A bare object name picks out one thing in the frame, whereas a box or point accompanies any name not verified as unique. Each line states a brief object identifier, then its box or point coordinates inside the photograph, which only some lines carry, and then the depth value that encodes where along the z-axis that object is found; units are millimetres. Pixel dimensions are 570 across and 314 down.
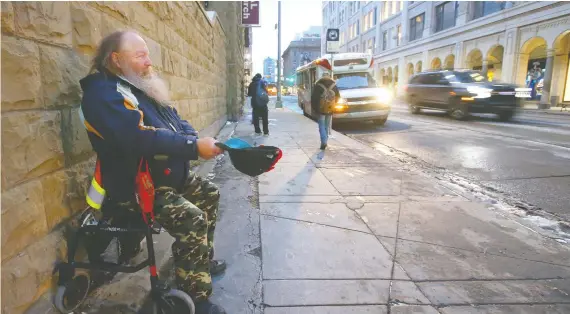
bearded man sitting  1739
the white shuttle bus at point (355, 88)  12164
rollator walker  1906
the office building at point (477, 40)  21844
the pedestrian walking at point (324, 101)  7969
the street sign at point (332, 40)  13214
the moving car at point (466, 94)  13438
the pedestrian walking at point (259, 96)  9953
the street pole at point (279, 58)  25144
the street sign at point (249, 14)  17500
